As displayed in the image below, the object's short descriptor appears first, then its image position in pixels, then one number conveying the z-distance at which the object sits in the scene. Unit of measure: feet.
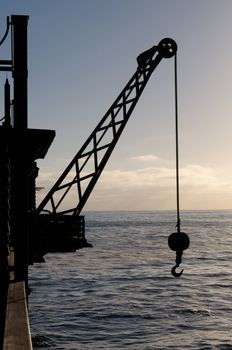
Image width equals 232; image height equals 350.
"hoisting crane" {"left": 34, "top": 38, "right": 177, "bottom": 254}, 52.06
